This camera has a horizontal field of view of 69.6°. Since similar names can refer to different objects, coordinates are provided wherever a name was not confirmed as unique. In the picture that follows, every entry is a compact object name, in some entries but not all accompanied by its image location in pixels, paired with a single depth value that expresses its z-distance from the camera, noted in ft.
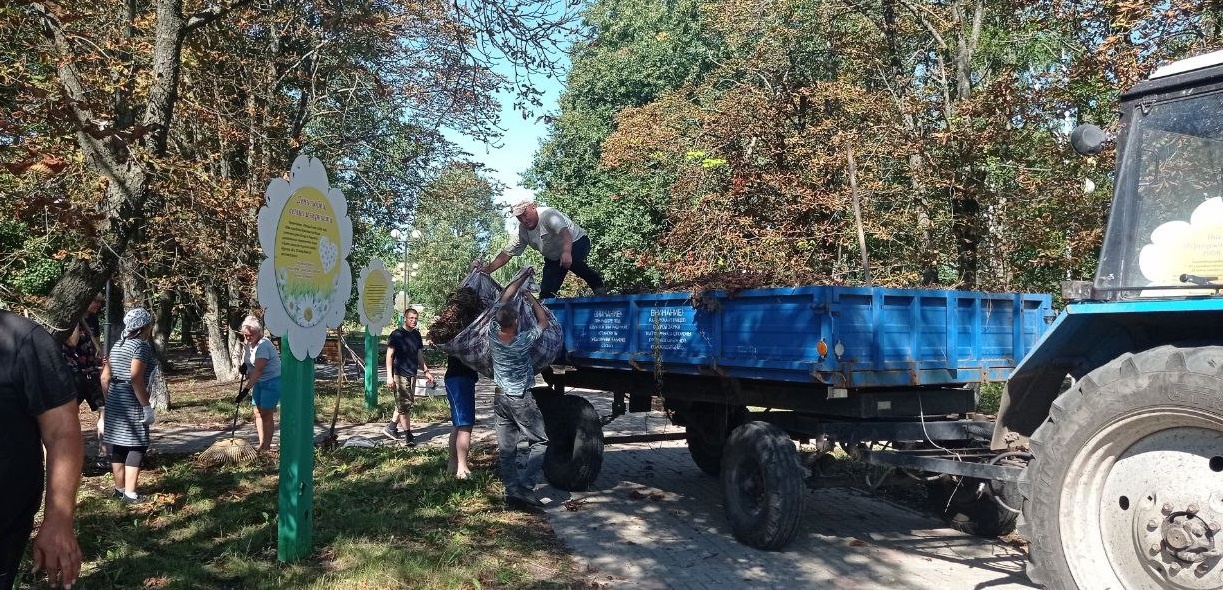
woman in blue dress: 23.12
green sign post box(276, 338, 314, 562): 17.71
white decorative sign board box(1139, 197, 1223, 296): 12.37
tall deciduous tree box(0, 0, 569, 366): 23.57
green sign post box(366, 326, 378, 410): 47.29
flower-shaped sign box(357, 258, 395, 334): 36.47
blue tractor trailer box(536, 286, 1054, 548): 17.67
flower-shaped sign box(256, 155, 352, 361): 17.02
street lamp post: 73.07
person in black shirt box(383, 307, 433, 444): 34.65
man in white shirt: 26.32
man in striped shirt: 23.35
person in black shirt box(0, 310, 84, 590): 9.05
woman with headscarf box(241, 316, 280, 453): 30.30
